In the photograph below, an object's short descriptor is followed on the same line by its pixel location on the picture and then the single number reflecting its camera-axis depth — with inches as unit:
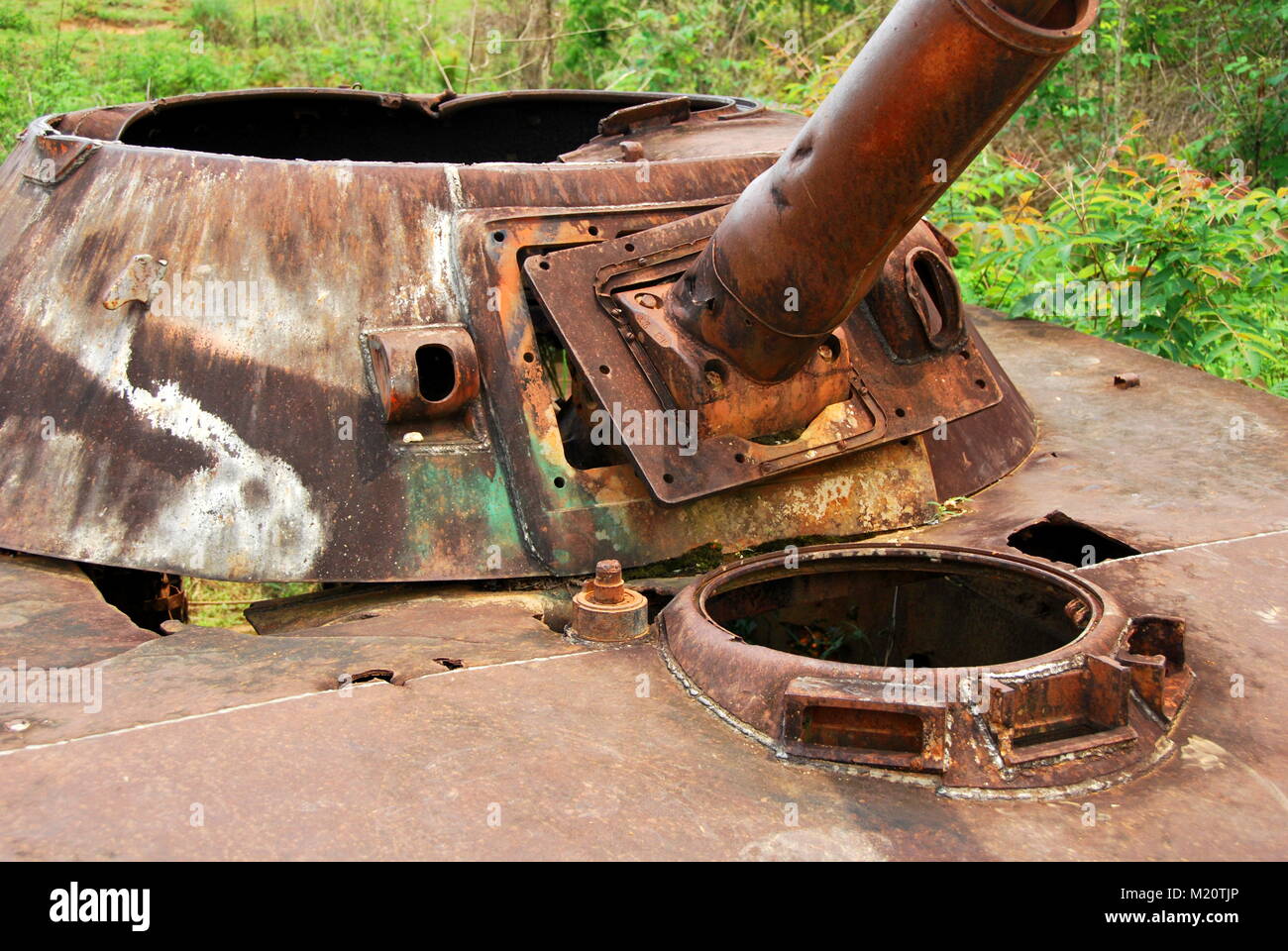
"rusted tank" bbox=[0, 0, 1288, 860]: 98.5
